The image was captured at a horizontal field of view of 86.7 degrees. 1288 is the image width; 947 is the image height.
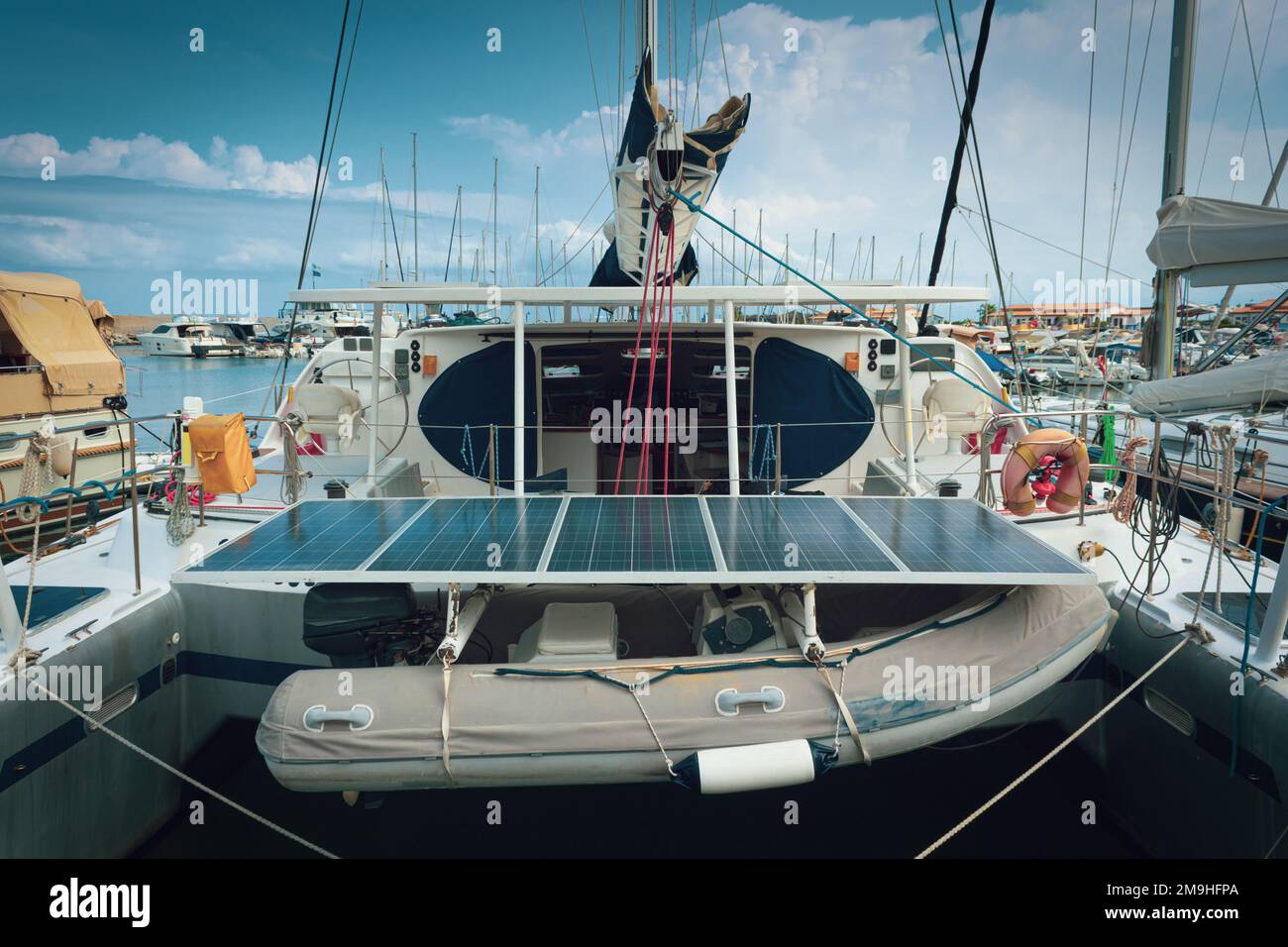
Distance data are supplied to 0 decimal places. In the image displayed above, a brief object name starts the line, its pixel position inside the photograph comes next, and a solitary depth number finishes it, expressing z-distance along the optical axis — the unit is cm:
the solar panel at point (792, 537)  353
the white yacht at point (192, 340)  5266
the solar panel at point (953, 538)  353
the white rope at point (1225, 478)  354
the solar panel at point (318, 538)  356
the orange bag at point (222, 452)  433
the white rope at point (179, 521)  516
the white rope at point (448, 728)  315
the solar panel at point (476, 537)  353
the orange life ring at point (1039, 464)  444
